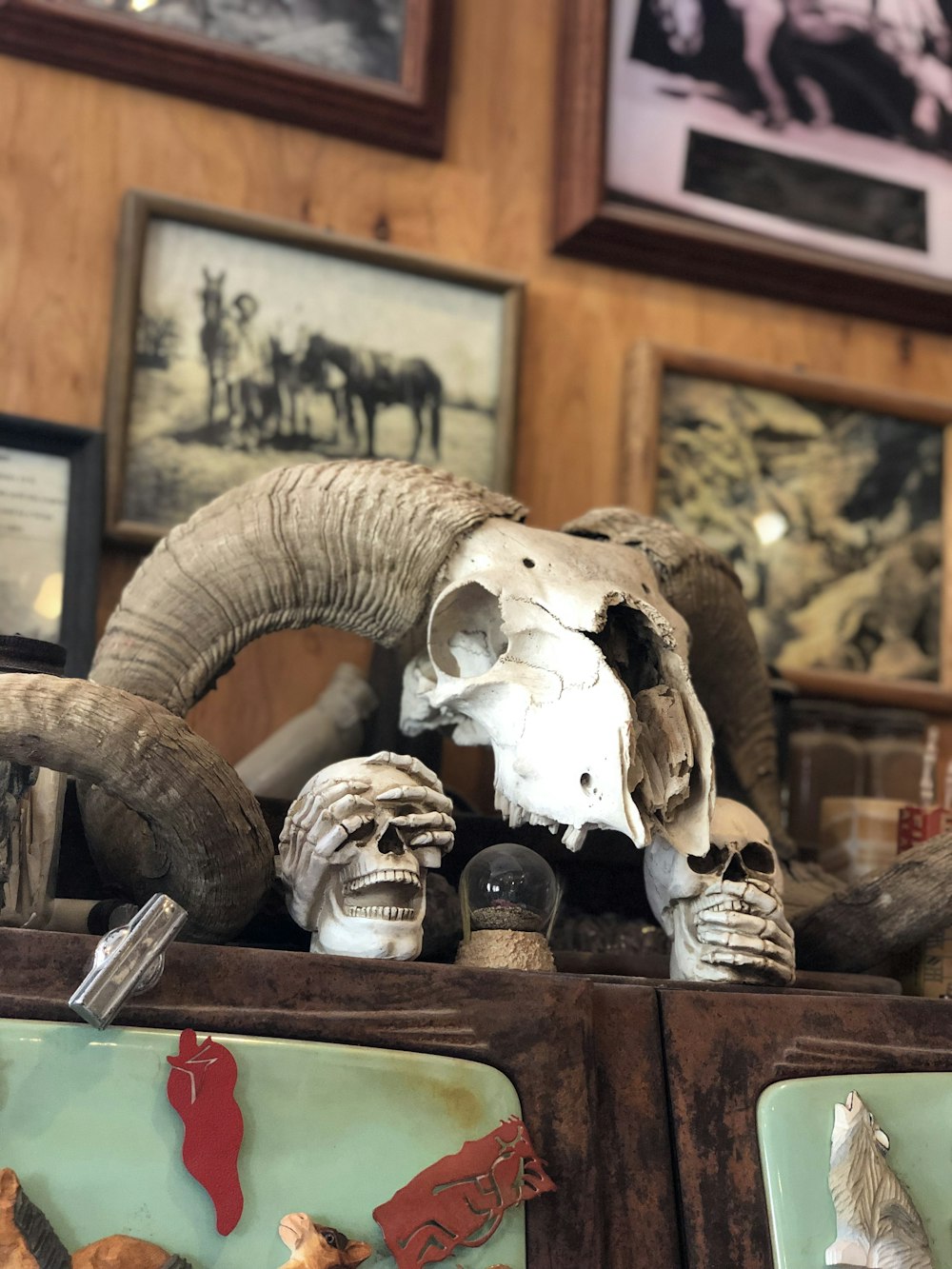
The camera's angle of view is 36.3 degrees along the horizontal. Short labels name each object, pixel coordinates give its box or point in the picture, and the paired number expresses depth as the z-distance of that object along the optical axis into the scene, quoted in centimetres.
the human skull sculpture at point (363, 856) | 97
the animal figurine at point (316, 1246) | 80
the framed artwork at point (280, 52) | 160
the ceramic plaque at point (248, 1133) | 80
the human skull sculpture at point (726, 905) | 108
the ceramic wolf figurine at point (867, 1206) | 92
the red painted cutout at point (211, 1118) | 81
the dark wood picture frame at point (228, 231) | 155
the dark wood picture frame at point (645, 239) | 179
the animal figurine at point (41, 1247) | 76
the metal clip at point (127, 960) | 80
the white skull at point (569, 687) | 102
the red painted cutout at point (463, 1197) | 84
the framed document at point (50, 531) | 145
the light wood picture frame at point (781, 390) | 177
